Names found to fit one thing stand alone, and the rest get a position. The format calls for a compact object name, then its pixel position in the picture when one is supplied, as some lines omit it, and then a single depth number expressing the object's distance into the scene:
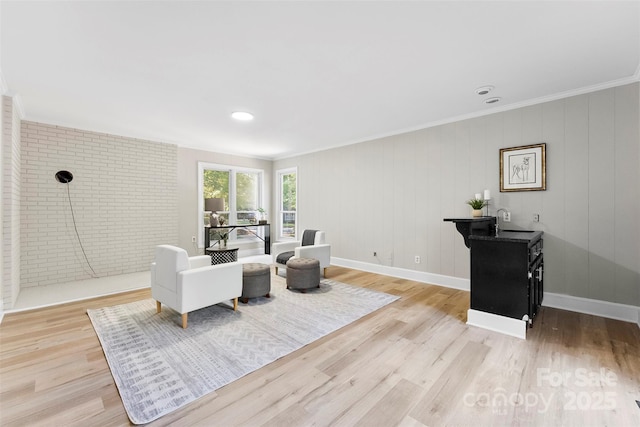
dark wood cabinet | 2.58
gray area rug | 1.86
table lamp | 5.27
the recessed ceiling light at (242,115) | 3.84
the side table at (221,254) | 4.70
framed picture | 3.38
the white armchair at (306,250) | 4.52
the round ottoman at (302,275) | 3.90
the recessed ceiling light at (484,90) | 3.06
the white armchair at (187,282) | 2.75
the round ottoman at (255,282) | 3.49
